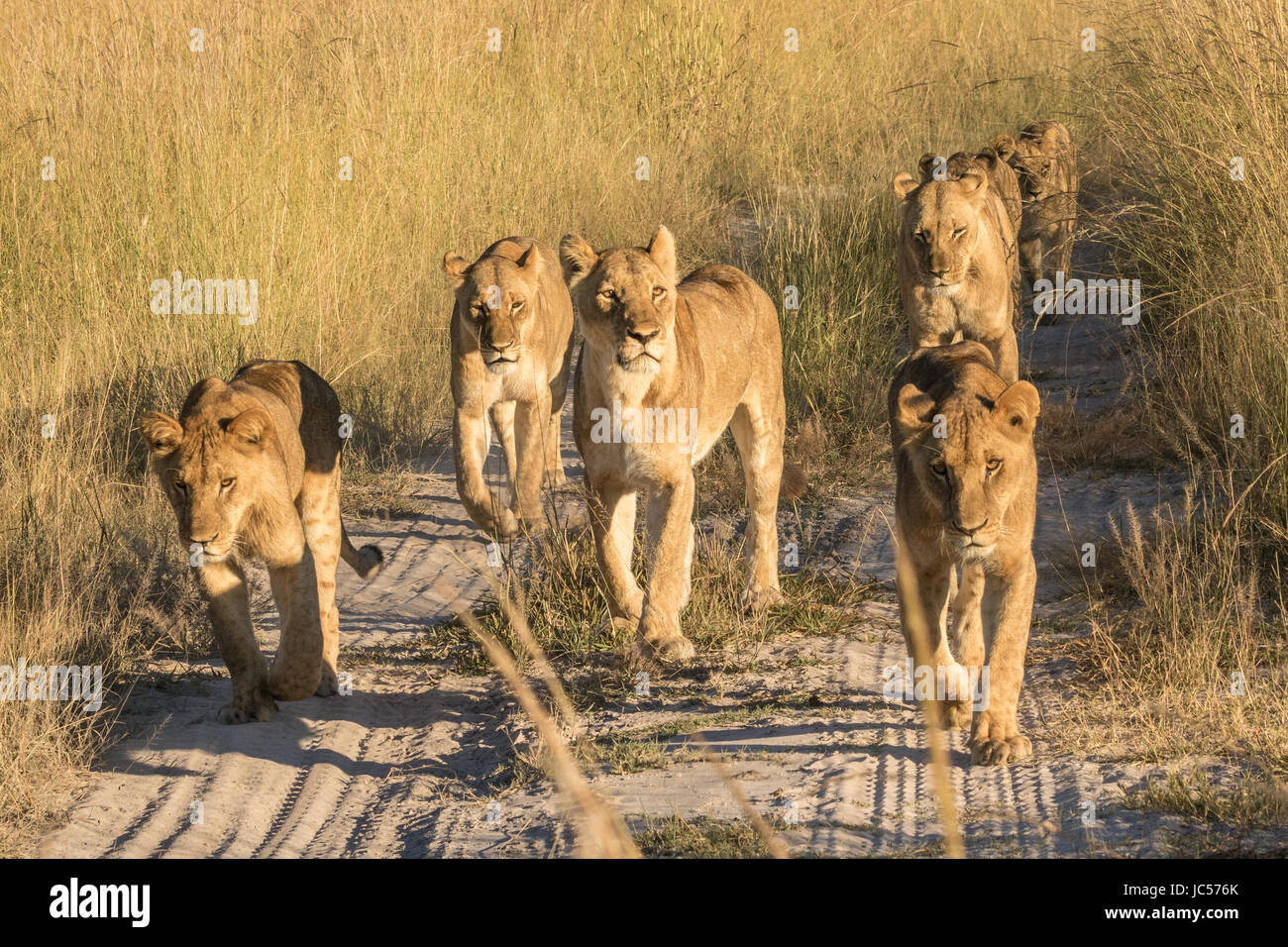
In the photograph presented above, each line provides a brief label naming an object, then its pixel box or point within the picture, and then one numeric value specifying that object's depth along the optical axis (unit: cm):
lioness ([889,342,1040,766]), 849
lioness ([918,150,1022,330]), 1689
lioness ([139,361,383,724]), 929
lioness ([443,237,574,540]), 1337
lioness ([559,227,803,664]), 1055
